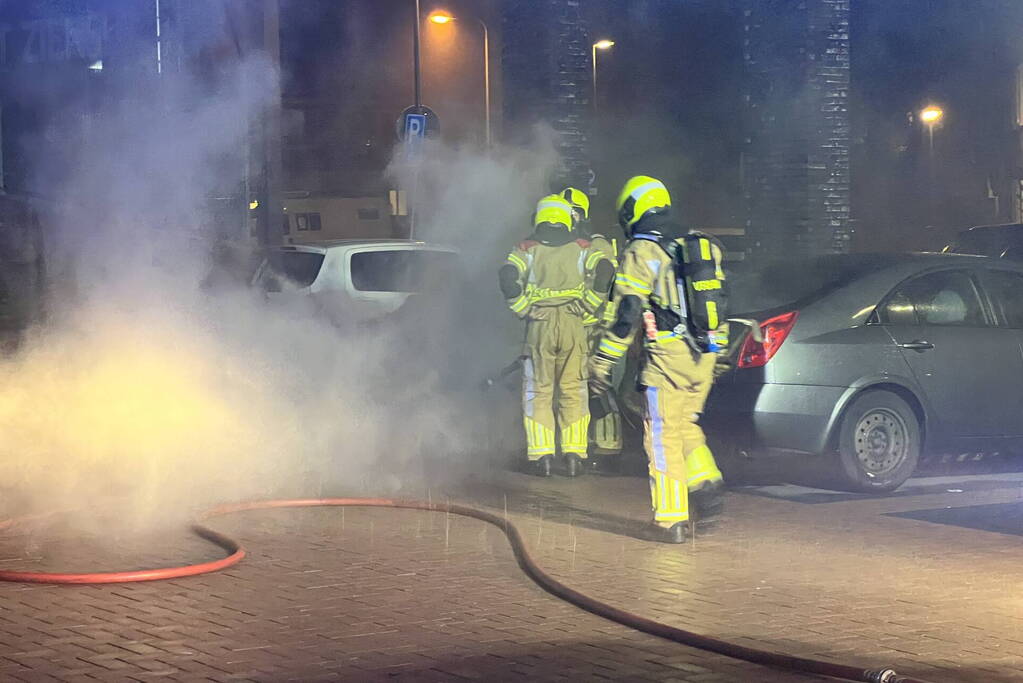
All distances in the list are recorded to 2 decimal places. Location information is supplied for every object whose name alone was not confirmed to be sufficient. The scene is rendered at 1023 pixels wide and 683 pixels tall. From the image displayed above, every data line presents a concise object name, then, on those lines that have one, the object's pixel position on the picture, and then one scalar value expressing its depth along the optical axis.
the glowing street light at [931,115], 39.82
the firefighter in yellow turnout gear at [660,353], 7.59
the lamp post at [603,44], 30.28
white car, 13.33
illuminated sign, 8.78
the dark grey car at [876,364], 8.84
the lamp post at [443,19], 29.47
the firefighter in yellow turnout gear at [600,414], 10.41
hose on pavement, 5.09
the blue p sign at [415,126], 17.72
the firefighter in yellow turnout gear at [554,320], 10.11
